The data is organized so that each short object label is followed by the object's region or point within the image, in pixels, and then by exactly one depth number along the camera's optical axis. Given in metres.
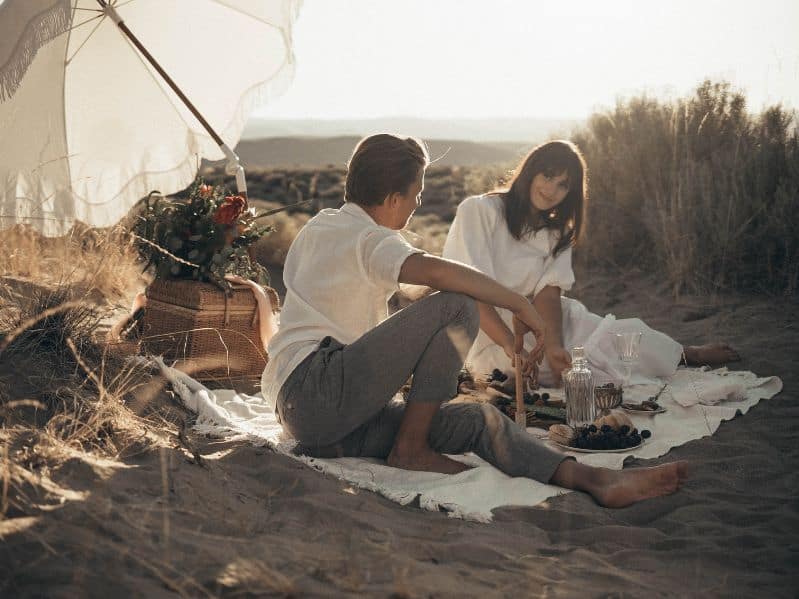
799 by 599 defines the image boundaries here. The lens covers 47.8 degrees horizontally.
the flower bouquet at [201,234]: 4.68
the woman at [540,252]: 4.57
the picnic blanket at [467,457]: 2.97
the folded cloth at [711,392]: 4.25
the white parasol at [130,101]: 4.45
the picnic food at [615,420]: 3.66
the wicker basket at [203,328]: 4.59
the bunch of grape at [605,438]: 3.60
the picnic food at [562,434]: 3.70
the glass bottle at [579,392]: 3.83
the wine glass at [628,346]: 4.21
